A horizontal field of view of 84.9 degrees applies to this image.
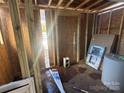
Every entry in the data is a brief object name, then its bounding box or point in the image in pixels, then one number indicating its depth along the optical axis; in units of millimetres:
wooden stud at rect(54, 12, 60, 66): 2405
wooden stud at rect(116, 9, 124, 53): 2157
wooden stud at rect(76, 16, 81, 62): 2756
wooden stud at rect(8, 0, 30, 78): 798
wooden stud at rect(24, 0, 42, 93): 874
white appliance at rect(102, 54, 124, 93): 1507
